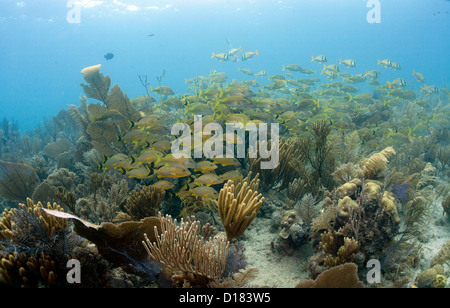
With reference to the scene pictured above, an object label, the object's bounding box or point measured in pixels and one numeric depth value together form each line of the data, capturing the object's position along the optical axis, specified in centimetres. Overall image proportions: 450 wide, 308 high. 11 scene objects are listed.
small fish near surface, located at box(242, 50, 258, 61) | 1307
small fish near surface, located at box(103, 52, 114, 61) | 2070
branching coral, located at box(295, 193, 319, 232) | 387
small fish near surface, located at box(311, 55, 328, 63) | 1265
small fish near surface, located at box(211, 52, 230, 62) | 1338
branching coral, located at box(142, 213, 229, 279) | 240
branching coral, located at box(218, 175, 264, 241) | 288
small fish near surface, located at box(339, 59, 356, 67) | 1324
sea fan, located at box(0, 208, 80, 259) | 253
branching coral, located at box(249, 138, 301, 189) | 531
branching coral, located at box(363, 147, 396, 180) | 410
